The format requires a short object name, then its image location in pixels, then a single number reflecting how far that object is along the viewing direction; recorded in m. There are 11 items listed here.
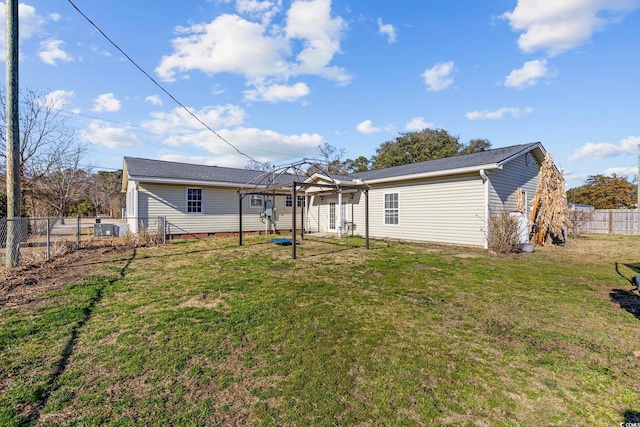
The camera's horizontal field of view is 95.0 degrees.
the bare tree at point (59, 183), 17.31
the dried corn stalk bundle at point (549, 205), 10.76
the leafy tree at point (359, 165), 37.75
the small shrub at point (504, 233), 9.45
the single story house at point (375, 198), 10.54
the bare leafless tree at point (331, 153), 39.53
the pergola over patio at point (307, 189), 8.20
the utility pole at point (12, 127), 6.46
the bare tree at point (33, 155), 14.87
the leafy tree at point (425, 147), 30.55
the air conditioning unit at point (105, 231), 13.06
